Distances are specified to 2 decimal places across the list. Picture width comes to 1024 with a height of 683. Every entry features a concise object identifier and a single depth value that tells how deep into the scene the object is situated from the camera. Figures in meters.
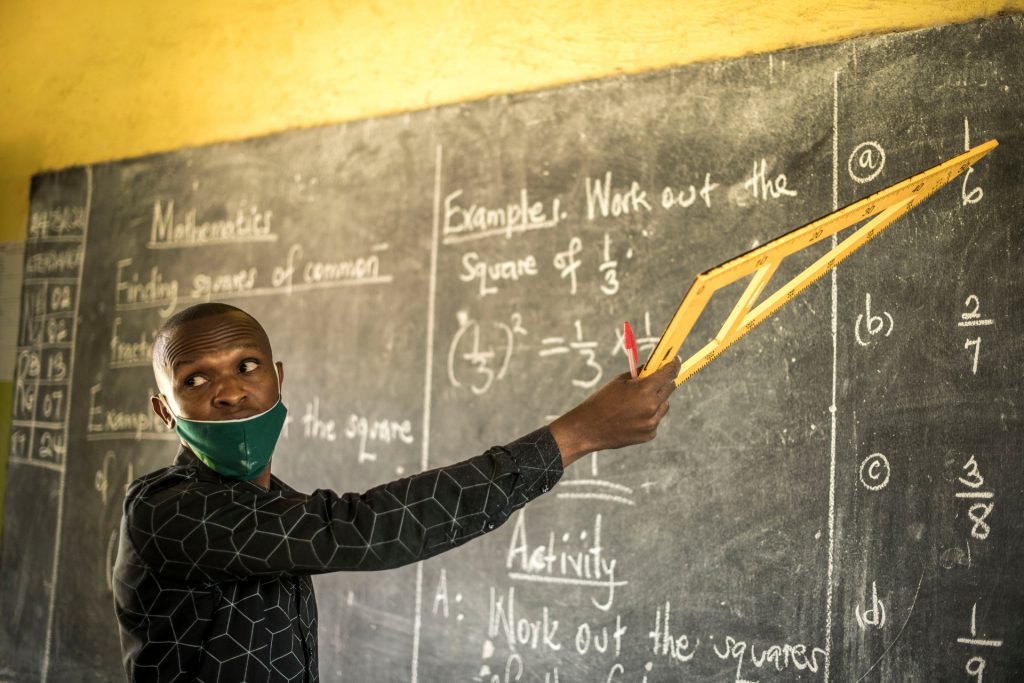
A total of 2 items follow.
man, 1.37
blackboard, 2.04
